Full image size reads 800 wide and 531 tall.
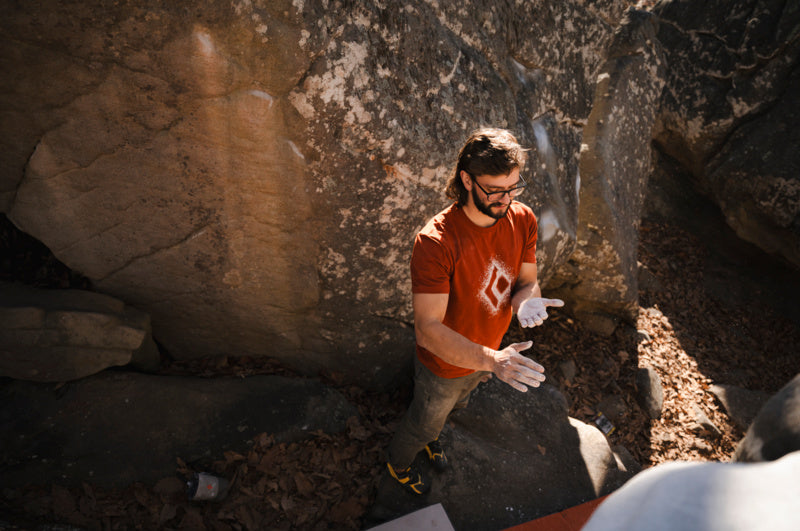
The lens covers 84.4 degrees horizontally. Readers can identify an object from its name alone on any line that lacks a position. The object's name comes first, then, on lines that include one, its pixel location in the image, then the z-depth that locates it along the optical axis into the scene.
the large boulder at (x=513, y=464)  2.97
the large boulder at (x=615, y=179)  4.94
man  2.06
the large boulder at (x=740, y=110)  5.59
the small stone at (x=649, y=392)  4.57
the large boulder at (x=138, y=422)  2.65
